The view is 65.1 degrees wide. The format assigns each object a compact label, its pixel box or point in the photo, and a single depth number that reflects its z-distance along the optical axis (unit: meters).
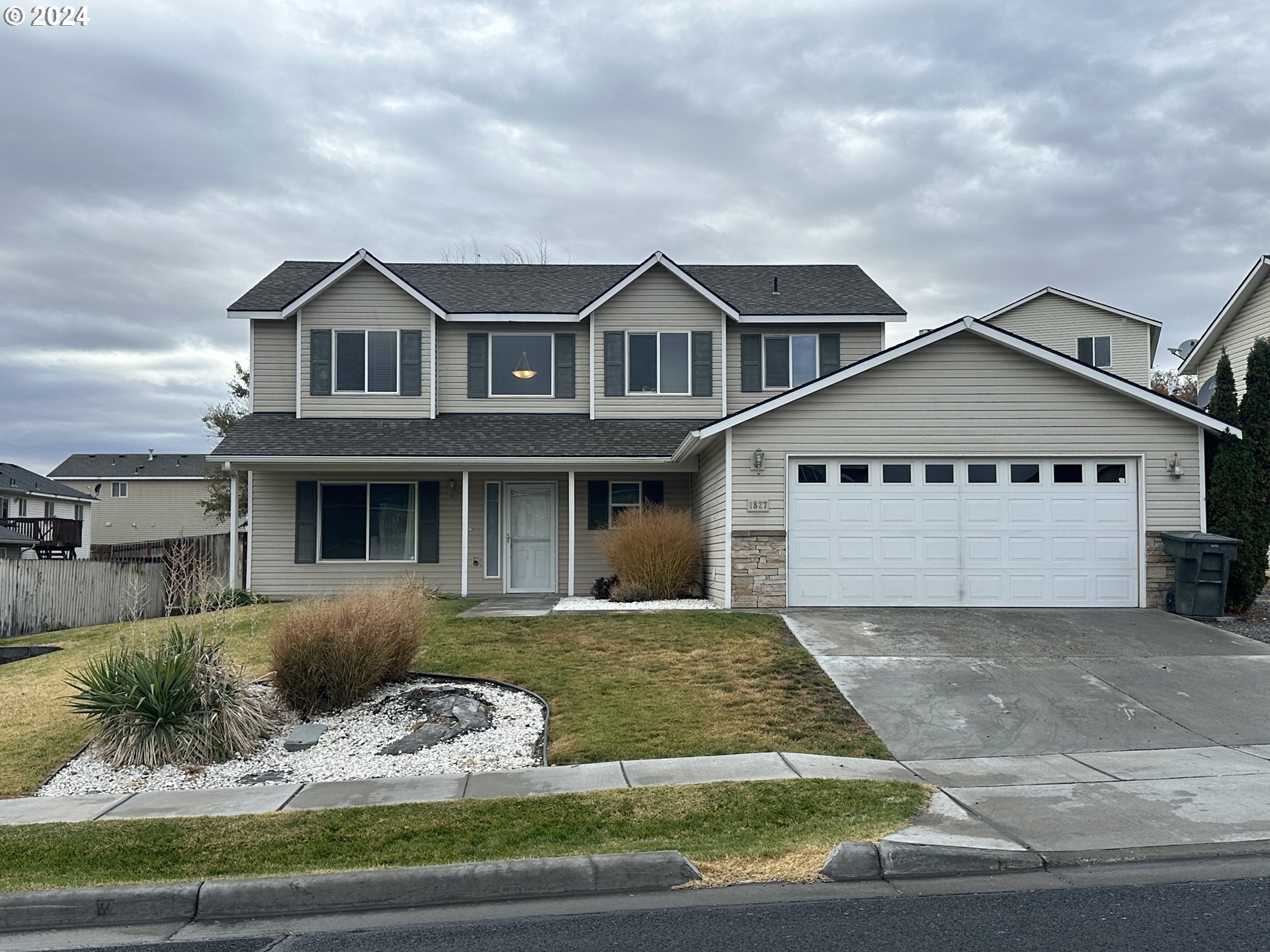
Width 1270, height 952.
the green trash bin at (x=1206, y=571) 13.94
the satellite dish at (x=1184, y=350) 25.58
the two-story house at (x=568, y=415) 14.96
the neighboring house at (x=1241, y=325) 21.38
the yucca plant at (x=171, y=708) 8.95
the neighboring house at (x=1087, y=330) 26.59
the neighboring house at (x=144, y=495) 51.59
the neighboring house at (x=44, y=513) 36.06
